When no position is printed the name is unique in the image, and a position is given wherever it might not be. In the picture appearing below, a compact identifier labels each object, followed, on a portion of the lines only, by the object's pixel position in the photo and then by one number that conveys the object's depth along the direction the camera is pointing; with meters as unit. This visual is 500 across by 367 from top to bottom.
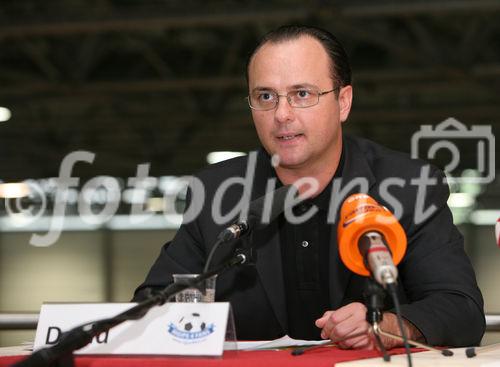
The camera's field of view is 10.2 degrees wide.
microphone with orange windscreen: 4.13
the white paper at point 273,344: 4.33
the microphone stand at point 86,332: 4.03
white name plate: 4.21
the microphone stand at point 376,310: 4.14
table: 4.17
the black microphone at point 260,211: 4.31
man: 4.57
